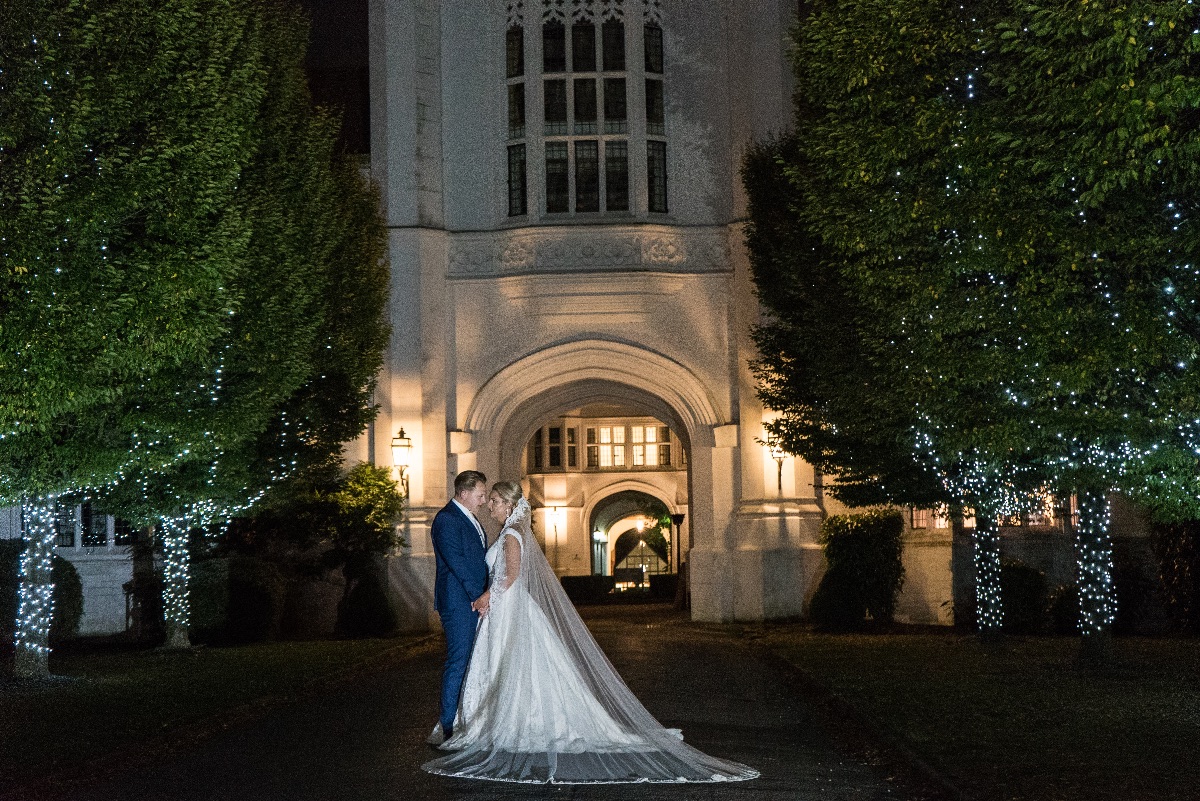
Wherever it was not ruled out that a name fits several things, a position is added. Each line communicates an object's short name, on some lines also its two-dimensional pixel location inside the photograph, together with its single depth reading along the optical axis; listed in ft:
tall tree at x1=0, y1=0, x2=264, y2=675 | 44.01
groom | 36.19
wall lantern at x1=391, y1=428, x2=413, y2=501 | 95.55
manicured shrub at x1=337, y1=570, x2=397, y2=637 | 88.84
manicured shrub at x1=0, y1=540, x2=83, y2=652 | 83.41
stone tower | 98.02
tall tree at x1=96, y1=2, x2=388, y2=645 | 57.88
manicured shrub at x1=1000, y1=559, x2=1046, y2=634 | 83.41
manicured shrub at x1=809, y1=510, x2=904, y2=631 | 87.20
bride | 32.48
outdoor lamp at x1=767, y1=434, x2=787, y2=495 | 90.67
